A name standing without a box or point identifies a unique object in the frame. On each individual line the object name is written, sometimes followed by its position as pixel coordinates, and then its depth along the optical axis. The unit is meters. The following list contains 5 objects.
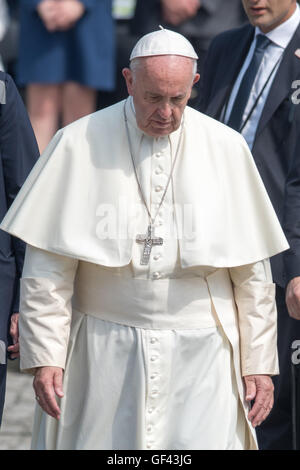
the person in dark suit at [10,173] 9.20
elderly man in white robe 8.24
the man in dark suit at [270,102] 10.45
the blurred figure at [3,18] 16.75
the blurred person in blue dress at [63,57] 16.53
